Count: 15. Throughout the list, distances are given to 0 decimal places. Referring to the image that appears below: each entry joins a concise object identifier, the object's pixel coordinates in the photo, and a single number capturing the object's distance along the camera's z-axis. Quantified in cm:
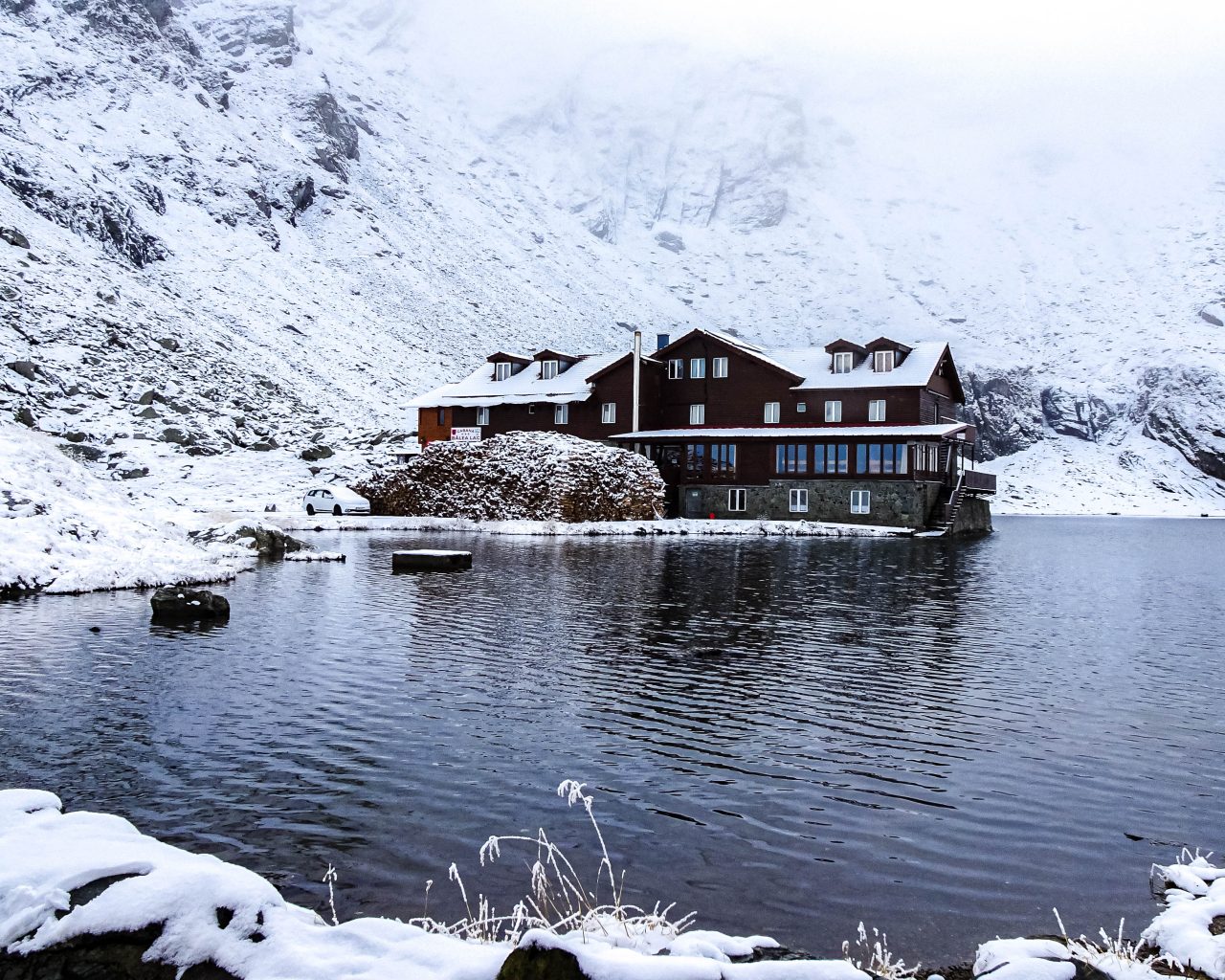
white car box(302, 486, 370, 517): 5850
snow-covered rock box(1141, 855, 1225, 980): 529
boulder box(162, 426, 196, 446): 7225
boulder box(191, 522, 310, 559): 3347
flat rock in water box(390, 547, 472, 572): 2998
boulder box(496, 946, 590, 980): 429
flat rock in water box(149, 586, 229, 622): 1909
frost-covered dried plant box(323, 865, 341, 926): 632
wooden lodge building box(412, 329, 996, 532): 6001
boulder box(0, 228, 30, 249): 8650
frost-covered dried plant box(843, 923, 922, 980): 509
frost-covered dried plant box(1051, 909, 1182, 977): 478
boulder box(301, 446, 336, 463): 7575
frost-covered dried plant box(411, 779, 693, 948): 510
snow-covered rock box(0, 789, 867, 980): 446
